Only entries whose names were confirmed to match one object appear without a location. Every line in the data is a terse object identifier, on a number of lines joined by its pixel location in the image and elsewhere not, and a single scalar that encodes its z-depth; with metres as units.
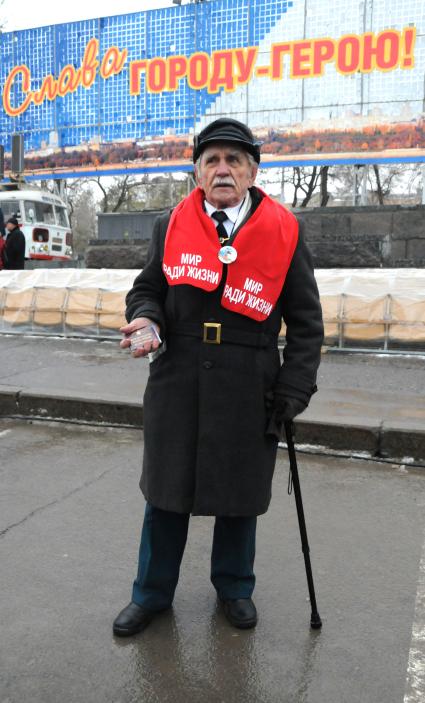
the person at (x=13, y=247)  15.26
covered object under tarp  8.76
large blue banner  17.59
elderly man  2.65
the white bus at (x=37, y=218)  23.19
